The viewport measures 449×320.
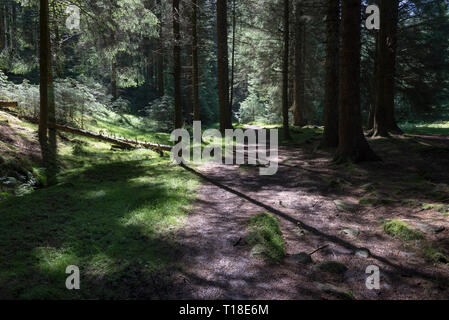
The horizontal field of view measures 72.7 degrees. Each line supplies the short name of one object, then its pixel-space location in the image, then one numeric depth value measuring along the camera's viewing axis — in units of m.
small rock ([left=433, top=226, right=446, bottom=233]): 4.43
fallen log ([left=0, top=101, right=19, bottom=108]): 11.72
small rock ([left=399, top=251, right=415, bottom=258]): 4.11
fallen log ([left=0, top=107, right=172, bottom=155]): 11.78
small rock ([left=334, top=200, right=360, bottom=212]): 5.98
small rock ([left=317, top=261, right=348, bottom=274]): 3.87
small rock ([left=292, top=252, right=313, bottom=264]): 4.13
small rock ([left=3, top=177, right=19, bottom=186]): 6.64
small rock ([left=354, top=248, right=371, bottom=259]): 4.18
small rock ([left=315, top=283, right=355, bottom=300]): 3.25
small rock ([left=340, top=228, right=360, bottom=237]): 4.88
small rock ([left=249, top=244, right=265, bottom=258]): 4.26
